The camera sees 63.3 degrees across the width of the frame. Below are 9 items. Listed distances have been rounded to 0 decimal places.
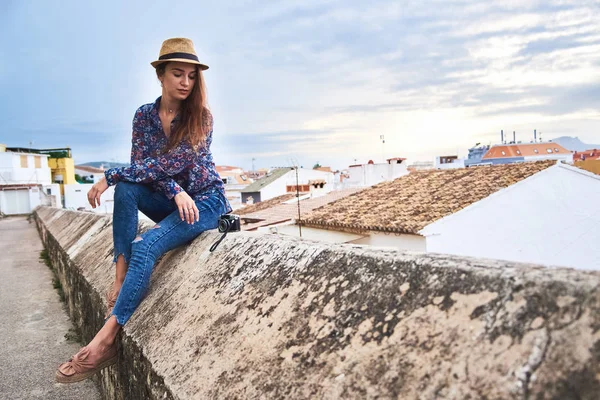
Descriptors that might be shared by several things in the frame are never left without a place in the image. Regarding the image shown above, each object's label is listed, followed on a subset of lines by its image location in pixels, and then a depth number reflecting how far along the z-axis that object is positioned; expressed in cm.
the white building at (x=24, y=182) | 4044
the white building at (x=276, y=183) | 3641
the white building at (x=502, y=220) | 1058
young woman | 221
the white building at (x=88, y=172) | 7352
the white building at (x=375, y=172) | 2105
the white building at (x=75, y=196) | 4291
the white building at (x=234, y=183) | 4076
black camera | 223
